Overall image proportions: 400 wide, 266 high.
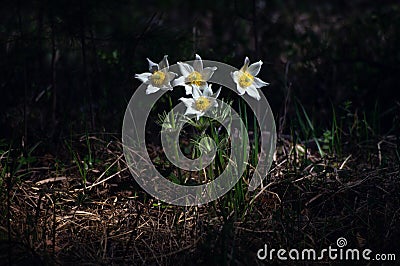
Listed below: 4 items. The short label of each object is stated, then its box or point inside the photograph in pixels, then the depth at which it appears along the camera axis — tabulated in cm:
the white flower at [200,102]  204
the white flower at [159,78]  216
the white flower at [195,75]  210
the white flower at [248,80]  212
